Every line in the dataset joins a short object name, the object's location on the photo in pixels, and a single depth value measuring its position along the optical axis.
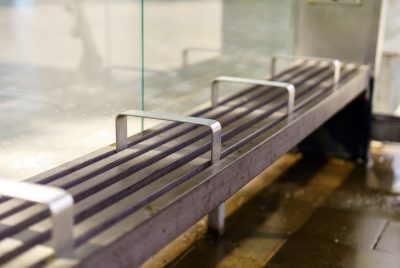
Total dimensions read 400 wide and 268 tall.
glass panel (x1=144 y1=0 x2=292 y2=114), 3.32
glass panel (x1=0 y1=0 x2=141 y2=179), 2.32
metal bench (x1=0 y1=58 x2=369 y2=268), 1.69
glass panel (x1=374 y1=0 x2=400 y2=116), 4.59
